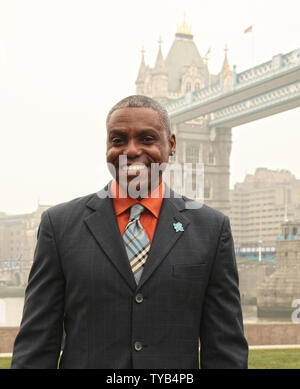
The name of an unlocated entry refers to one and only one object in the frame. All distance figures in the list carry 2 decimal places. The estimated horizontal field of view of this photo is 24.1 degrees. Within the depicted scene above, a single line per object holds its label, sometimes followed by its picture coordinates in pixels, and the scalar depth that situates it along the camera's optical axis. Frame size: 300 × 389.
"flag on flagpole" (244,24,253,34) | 43.41
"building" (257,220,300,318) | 31.19
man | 1.58
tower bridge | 41.31
